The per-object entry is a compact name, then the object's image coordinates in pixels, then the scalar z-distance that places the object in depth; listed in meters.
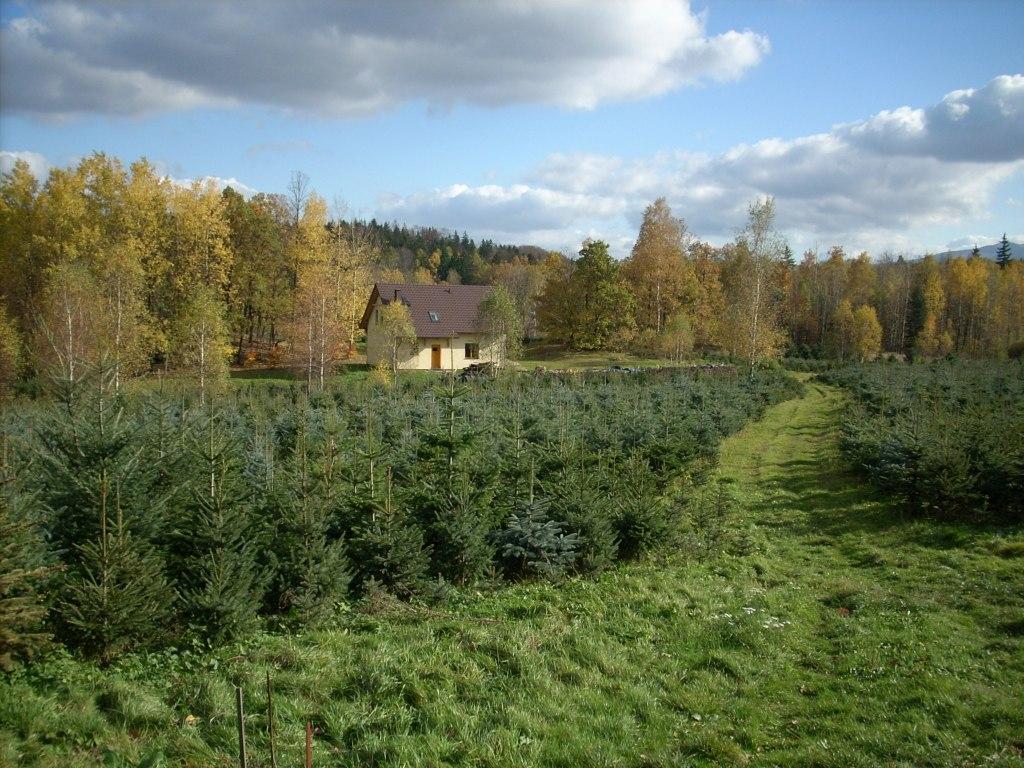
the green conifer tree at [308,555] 7.70
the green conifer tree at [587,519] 10.14
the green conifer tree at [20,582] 4.93
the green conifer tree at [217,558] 6.73
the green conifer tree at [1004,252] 75.56
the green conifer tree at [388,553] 8.62
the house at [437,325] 43.50
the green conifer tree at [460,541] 9.18
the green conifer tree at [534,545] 9.73
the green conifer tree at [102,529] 6.14
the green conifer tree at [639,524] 11.01
